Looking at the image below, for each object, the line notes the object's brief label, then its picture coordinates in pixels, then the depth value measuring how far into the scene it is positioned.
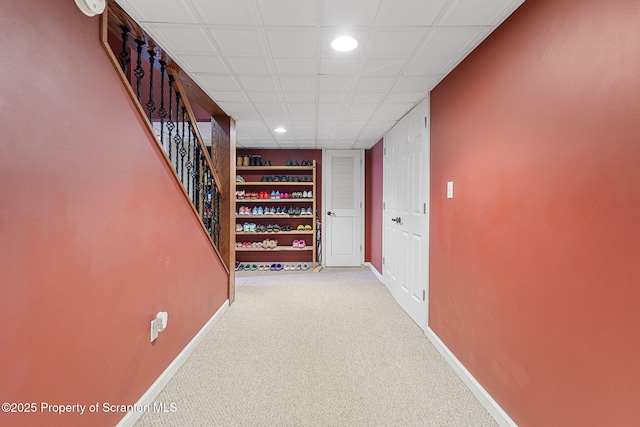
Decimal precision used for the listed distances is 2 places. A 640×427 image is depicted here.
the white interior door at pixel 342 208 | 5.25
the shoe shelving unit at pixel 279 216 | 5.07
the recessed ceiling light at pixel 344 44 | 1.67
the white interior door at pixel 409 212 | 2.67
